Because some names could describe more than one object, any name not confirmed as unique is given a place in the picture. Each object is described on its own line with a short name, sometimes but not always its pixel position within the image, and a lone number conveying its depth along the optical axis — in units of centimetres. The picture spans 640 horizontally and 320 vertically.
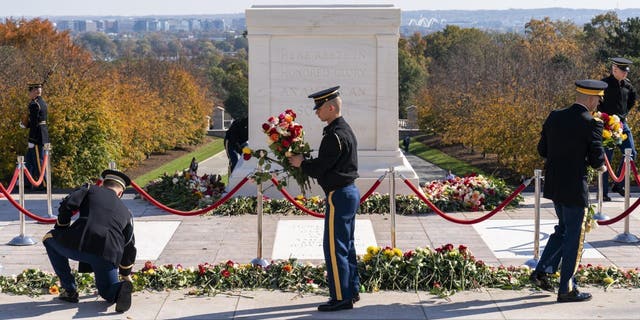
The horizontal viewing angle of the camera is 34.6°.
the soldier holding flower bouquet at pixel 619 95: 1229
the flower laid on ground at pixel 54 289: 855
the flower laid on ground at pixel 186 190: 1308
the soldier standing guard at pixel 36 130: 1473
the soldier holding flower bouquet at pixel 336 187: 797
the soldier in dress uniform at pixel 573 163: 812
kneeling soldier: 796
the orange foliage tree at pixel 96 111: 1888
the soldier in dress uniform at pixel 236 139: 1433
